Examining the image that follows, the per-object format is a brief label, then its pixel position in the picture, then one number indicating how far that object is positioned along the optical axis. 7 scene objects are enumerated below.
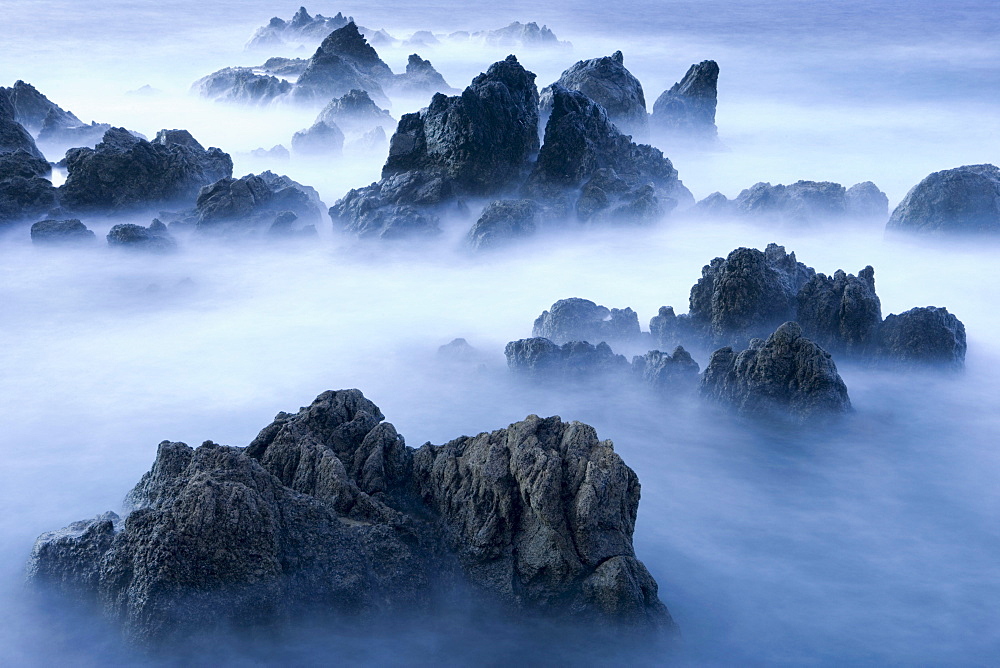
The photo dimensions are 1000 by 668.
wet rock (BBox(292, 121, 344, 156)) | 21.98
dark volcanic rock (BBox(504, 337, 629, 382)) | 10.27
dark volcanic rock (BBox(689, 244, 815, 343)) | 10.64
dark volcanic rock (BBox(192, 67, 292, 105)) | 26.71
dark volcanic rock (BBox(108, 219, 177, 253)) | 14.64
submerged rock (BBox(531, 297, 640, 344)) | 11.14
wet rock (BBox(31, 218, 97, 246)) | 14.83
